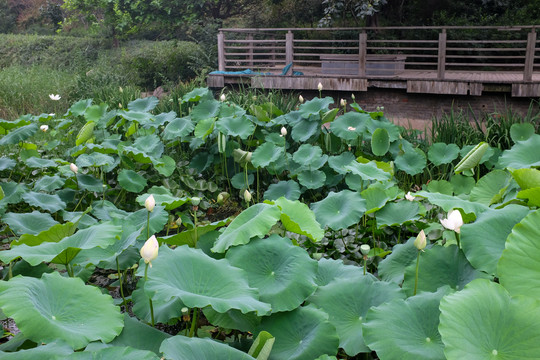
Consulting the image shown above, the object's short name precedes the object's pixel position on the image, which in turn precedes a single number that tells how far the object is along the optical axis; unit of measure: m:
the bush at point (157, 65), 12.94
